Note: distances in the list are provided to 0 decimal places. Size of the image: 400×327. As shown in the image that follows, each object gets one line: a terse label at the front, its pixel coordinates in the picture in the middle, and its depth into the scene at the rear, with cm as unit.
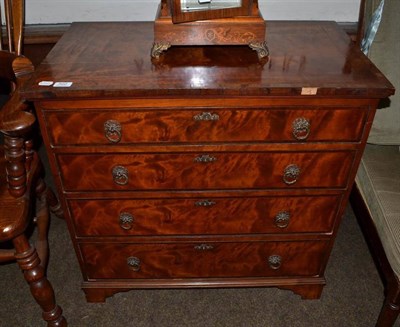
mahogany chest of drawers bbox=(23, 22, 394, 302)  130
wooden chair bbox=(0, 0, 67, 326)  137
